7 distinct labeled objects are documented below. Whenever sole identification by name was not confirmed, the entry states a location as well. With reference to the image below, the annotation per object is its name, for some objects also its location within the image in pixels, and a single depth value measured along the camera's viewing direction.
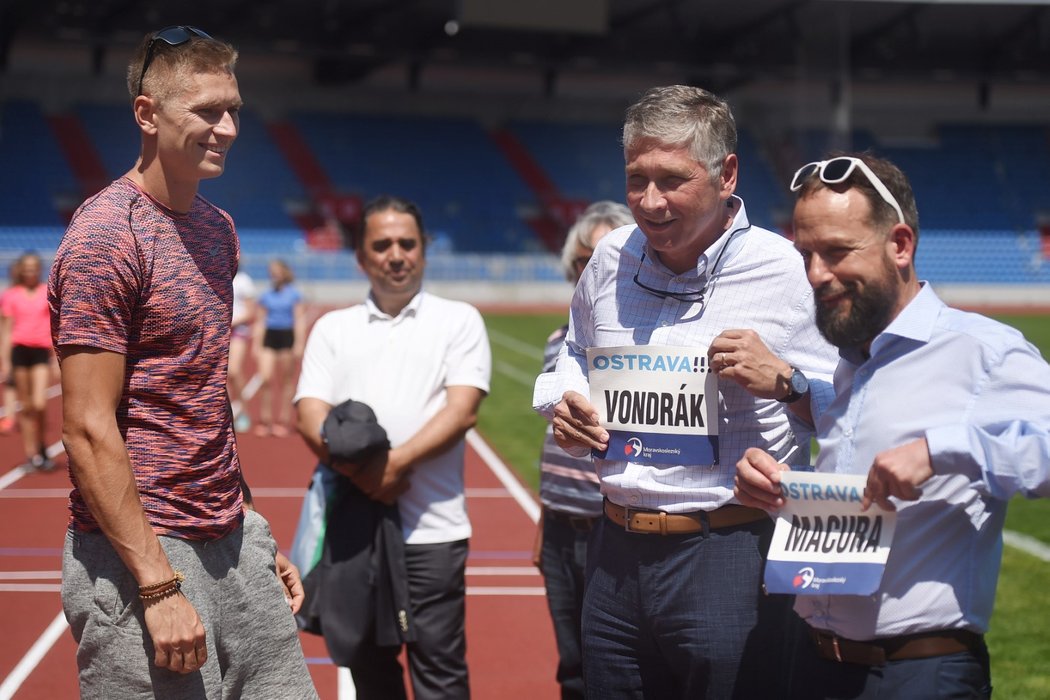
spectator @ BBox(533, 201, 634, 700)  4.57
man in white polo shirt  4.41
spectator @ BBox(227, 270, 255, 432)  13.30
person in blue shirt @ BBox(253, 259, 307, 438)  13.91
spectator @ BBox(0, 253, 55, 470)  11.73
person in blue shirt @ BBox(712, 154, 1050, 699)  2.57
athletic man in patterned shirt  2.66
